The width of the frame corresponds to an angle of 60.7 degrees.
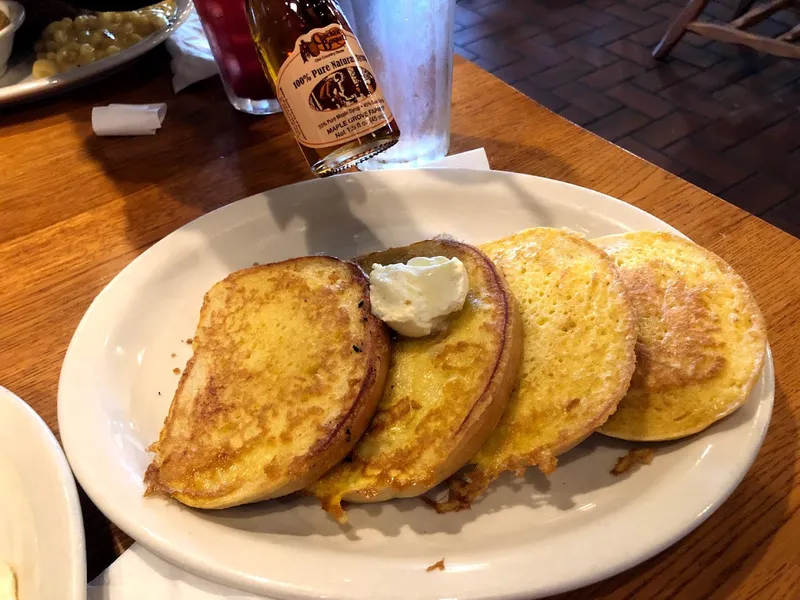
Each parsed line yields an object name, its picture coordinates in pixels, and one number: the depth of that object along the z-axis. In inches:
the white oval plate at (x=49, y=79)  20.3
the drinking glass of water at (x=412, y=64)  15.2
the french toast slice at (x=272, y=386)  10.9
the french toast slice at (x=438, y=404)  10.8
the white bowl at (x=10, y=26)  21.0
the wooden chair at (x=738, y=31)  36.8
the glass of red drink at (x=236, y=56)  17.5
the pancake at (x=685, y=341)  11.2
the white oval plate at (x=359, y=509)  9.8
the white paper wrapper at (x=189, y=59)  21.6
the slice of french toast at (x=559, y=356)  11.0
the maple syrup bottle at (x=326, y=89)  11.9
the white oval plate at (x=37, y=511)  9.6
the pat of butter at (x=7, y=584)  10.0
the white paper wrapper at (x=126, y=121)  19.8
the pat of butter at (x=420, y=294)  11.9
